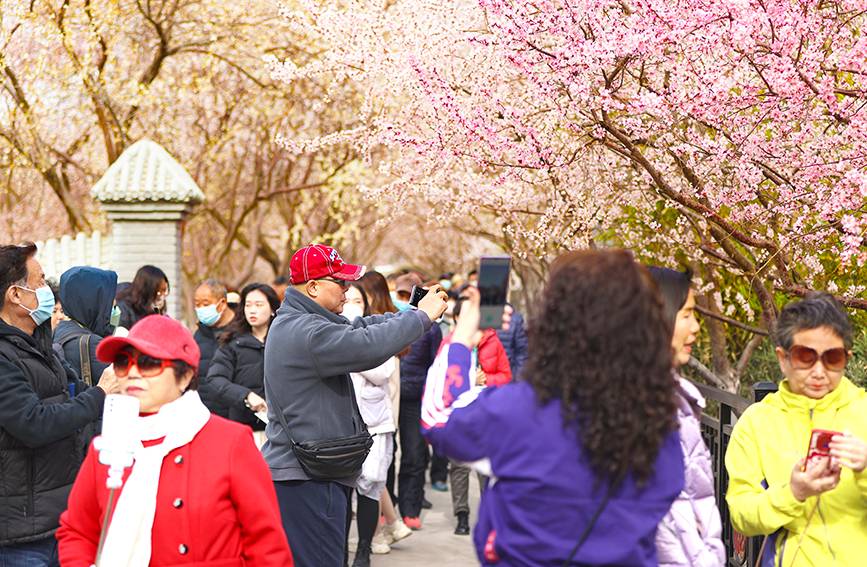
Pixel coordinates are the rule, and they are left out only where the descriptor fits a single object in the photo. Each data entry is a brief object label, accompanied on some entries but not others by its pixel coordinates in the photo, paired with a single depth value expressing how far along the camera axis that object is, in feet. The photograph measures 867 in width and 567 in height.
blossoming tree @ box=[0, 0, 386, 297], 43.78
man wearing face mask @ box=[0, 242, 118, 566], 10.50
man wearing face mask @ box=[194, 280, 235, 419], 21.12
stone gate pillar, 30.58
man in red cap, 11.84
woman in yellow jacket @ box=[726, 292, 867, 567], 8.16
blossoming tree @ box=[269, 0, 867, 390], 14.10
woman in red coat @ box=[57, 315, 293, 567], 7.81
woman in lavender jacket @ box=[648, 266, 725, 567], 7.51
